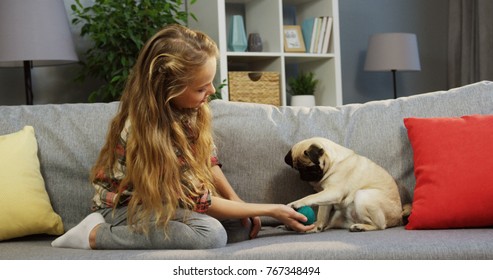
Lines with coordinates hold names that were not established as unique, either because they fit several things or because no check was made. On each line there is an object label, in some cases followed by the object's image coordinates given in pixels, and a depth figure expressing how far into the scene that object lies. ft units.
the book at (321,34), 13.64
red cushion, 6.52
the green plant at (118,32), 11.23
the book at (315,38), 13.67
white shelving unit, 12.62
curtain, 14.84
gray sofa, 7.30
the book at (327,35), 13.64
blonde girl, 6.03
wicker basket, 12.72
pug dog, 6.78
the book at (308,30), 13.70
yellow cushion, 6.66
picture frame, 13.56
